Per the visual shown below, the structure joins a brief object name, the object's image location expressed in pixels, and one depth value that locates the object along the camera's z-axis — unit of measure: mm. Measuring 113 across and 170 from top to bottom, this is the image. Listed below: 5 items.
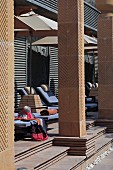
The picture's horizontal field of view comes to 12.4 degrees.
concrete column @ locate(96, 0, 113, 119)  14639
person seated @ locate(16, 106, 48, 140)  9903
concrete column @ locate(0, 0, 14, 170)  5401
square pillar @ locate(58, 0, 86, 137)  10135
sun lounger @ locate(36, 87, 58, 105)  17301
